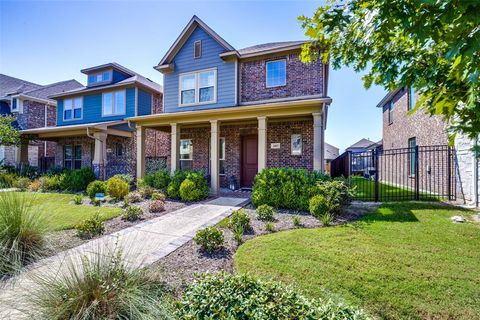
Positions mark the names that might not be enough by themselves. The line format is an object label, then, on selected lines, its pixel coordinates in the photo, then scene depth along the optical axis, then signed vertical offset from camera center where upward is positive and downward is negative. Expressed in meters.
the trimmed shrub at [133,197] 8.57 -1.31
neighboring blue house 14.30 +3.22
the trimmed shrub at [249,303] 1.94 -1.25
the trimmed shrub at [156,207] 7.43 -1.42
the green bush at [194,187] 8.86 -0.96
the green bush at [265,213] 6.31 -1.36
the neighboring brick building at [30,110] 17.91 +4.13
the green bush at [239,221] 5.40 -1.36
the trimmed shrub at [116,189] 9.22 -1.05
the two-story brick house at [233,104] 9.84 +2.93
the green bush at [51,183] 11.64 -1.06
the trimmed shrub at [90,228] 5.12 -1.47
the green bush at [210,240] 4.26 -1.43
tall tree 1.71 +1.20
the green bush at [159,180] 9.91 -0.74
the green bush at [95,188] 9.59 -1.07
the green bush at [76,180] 11.52 -0.89
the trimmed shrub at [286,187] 7.24 -0.78
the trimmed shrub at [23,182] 10.49 -0.99
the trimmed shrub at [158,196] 8.46 -1.24
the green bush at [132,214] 6.54 -1.45
